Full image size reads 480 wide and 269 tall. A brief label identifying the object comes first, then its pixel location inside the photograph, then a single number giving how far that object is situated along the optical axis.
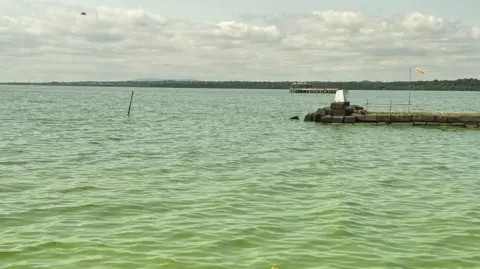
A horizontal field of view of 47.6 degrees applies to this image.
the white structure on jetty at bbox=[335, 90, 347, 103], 48.35
